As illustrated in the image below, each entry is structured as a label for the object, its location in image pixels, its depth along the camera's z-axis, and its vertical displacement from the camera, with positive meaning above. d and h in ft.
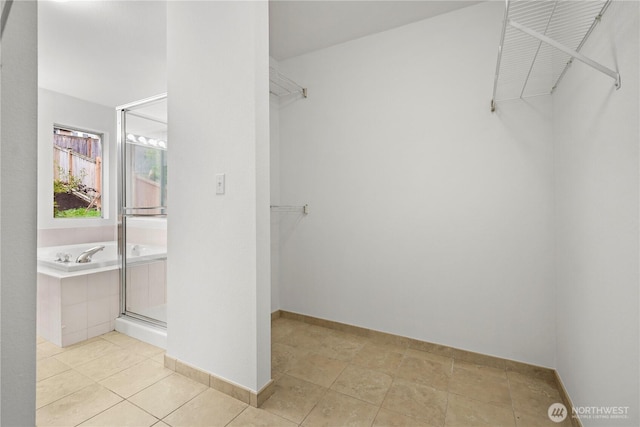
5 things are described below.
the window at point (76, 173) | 10.88 +1.64
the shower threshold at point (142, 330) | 6.79 -2.97
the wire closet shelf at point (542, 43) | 3.43 +2.52
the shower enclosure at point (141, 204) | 7.43 +0.26
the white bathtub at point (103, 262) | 7.25 -1.30
